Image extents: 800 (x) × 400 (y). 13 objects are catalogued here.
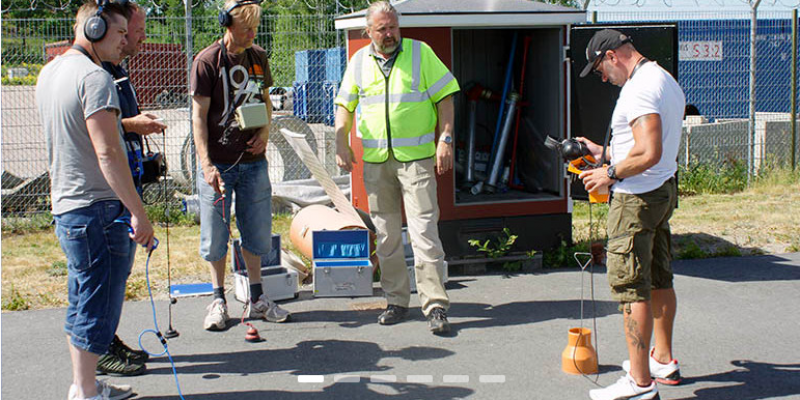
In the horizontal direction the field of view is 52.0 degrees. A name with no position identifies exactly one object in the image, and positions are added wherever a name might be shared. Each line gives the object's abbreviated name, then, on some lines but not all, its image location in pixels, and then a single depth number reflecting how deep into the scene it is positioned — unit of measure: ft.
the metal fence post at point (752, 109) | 36.22
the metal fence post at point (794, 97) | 37.12
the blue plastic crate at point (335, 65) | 35.22
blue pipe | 26.78
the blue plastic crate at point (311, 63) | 36.30
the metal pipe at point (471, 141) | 27.04
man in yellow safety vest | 18.04
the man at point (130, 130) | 14.39
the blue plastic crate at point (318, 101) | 33.65
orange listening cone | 15.25
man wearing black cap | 13.26
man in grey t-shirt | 12.32
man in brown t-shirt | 17.63
